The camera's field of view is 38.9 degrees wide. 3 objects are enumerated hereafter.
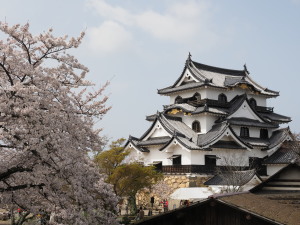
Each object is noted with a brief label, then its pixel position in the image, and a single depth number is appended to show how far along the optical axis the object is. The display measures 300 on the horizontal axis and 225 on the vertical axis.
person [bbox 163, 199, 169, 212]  34.06
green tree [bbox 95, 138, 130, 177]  27.66
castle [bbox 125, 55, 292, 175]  39.94
